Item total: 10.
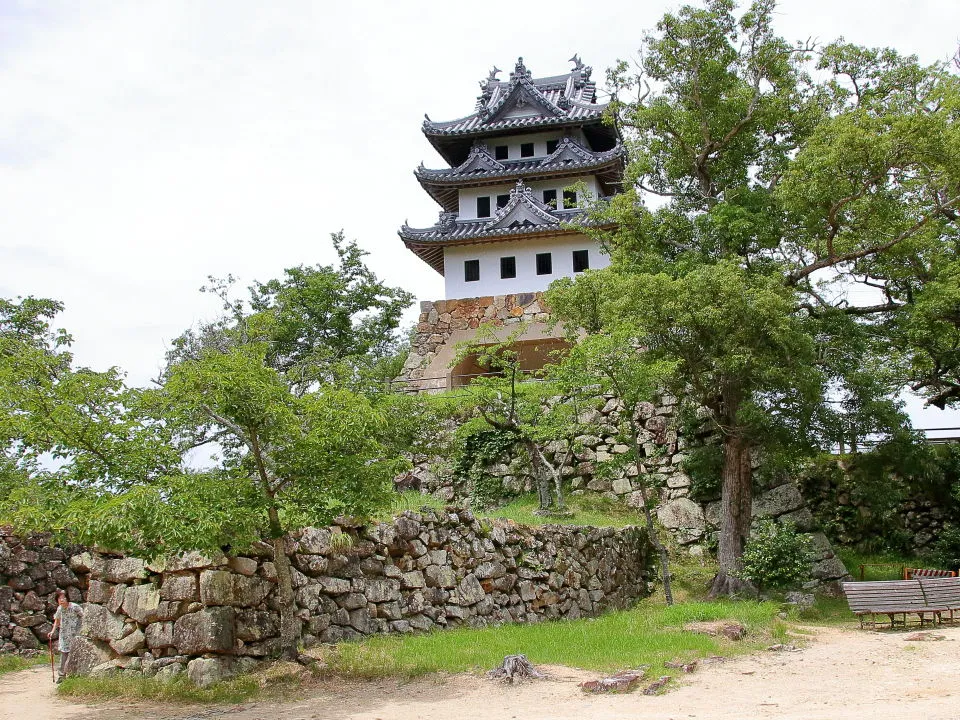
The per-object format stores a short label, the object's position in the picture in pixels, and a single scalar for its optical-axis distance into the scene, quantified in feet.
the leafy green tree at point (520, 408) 61.98
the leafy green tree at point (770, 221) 53.83
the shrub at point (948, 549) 61.62
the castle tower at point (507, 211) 94.48
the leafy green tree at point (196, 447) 28.12
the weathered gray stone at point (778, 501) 64.23
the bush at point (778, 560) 54.24
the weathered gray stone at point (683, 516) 67.77
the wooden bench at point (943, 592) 44.83
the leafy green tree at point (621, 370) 52.29
